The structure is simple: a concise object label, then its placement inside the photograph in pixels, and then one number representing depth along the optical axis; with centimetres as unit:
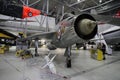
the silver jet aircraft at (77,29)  229
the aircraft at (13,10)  592
